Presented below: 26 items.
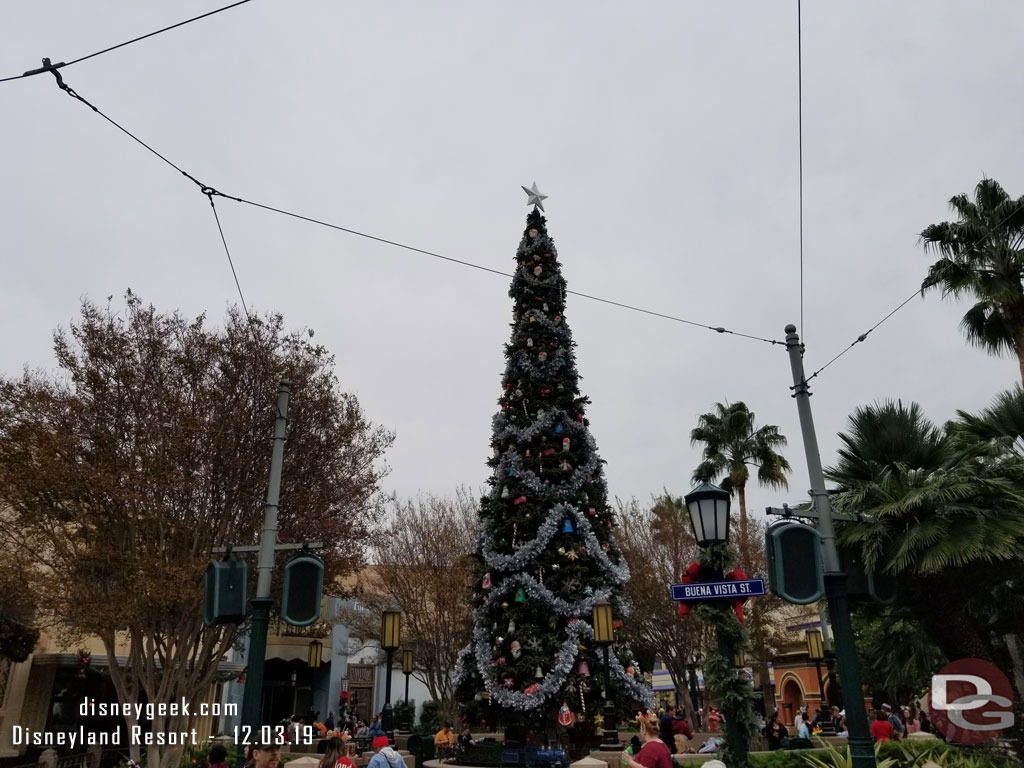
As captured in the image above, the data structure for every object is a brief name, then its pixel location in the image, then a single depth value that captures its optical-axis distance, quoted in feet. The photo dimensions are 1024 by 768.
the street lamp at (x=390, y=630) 46.19
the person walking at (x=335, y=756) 27.71
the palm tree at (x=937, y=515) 30.07
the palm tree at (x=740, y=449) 101.60
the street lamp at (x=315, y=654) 74.02
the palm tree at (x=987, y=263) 54.19
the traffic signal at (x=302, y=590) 22.34
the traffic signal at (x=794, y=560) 19.84
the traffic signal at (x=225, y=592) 22.34
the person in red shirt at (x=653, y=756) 22.91
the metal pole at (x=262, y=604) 24.09
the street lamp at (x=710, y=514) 23.66
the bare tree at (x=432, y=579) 93.86
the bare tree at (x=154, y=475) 43.04
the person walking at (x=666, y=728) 42.33
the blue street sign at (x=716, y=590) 22.39
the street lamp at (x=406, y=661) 67.46
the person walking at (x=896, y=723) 63.98
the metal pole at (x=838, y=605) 20.62
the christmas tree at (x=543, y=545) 52.29
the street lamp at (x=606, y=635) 48.88
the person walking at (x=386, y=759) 29.45
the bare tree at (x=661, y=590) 93.76
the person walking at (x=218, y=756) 28.95
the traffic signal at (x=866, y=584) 22.46
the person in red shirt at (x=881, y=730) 43.52
